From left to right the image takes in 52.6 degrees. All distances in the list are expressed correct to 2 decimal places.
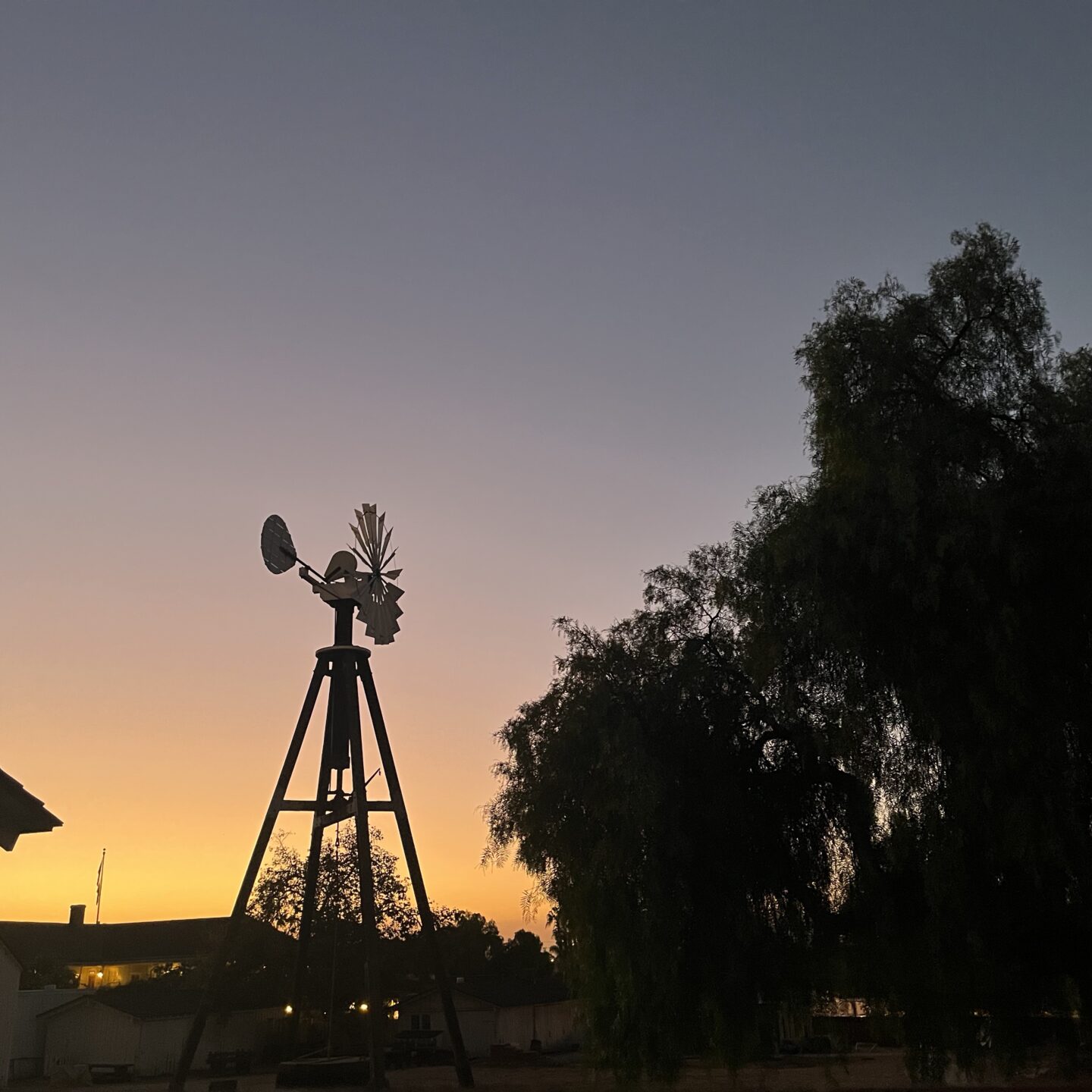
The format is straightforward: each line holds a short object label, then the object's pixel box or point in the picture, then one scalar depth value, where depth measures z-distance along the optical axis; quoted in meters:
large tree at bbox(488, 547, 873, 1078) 20.14
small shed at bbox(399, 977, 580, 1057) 54.31
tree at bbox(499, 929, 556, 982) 75.06
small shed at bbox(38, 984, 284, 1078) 46.88
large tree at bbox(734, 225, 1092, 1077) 17.34
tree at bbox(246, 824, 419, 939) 51.47
